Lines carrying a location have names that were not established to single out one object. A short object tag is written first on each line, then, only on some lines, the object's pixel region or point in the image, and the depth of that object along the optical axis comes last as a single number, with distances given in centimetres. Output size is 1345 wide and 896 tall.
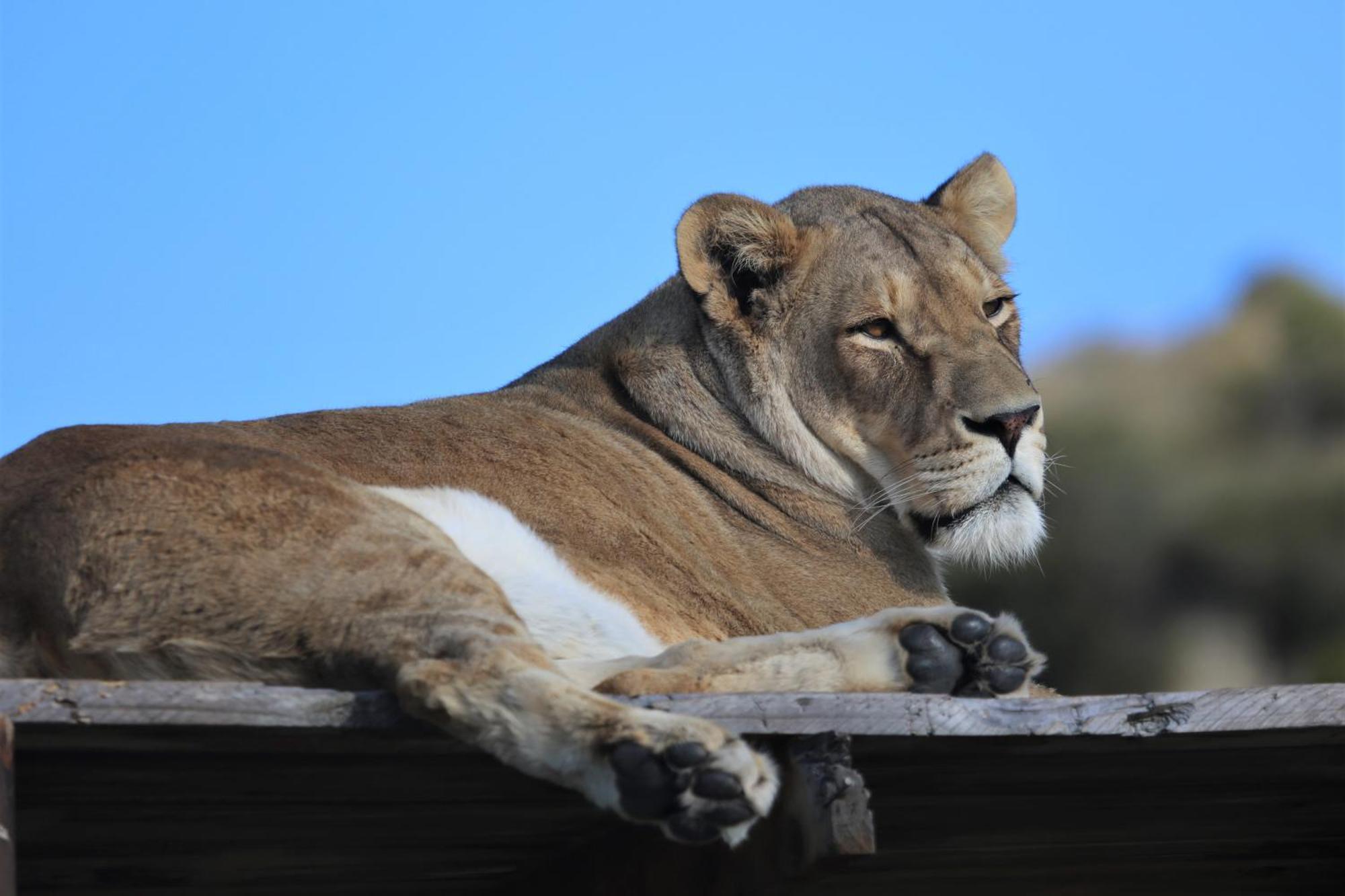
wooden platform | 717
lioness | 775
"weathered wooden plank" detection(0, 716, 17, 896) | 670
